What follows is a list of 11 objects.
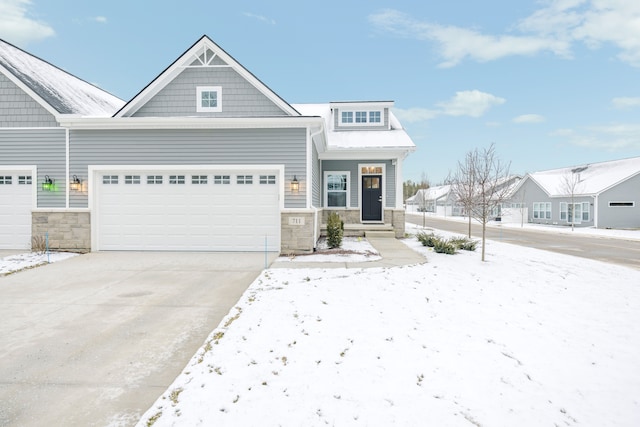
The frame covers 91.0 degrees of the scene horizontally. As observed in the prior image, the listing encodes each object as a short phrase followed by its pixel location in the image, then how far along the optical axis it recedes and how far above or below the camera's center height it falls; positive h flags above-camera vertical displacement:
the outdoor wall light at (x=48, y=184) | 10.21 +0.79
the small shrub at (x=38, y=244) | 10.12 -1.15
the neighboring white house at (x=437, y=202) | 49.71 +1.45
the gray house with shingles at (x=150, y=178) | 10.05 +0.99
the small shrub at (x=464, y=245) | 11.06 -1.25
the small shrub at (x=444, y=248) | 10.00 -1.23
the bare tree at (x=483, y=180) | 9.82 +1.12
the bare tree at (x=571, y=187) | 26.99 +2.06
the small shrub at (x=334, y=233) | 10.89 -0.83
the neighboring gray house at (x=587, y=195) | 24.80 +1.28
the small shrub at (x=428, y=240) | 11.15 -1.10
